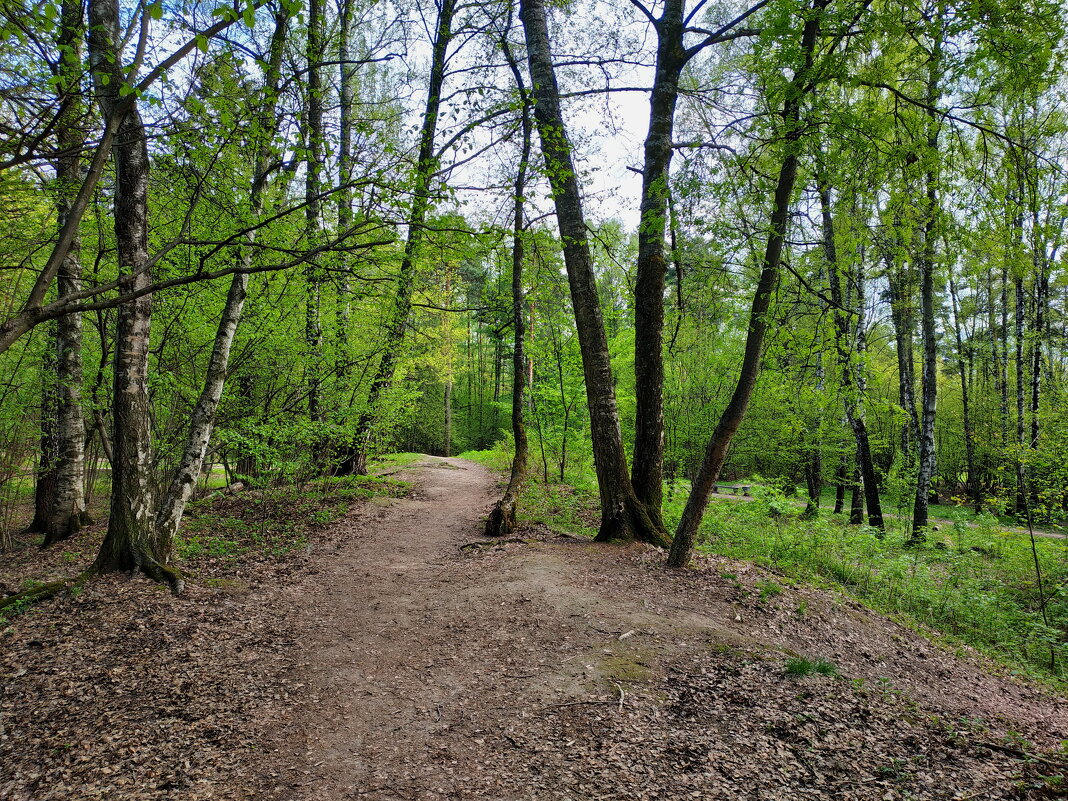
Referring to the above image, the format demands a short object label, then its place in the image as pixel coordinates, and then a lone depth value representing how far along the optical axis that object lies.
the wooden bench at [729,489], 18.41
